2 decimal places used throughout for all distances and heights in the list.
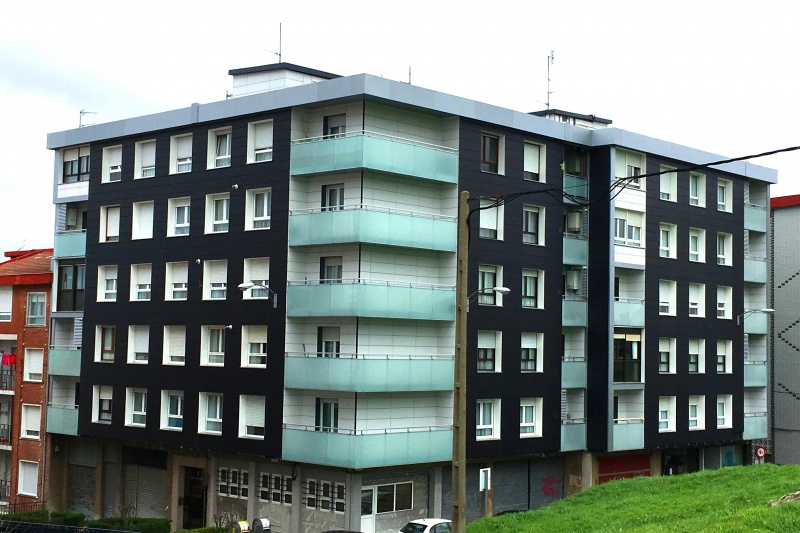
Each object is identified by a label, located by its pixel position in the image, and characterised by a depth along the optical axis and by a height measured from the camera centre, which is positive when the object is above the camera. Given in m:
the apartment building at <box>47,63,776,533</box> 37.28 +1.25
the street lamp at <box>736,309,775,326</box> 51.03 +1.28
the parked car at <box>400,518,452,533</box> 33.07 -5.68
